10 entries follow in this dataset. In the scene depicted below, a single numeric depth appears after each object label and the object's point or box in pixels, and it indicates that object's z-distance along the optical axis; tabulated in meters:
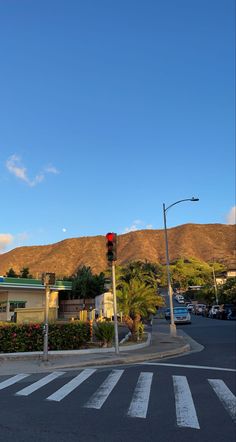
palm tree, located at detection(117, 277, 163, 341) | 22.19
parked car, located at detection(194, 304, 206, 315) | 70.75
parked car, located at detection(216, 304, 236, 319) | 50.25
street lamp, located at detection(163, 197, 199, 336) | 29.71
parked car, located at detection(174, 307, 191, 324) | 43.88
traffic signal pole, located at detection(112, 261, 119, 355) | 16.70
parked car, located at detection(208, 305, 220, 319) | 57.50
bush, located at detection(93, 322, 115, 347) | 18.67
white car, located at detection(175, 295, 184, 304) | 114.39
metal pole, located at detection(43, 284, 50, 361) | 14.86
